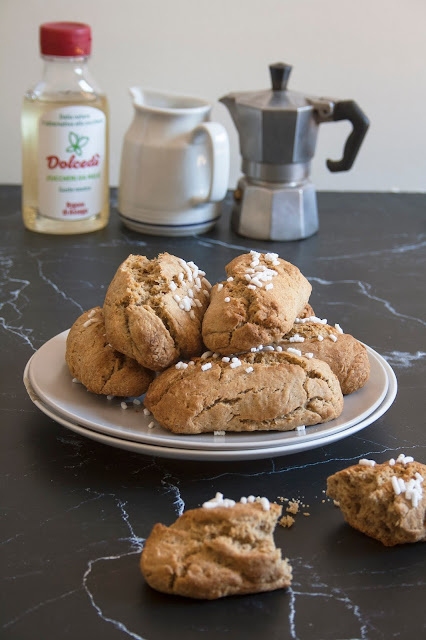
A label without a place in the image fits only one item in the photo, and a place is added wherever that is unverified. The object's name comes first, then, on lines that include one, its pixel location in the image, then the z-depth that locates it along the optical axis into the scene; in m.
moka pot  1.57
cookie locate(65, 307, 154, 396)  0.91
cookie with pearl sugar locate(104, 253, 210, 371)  0.90
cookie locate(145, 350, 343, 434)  0.84
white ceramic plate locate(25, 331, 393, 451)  0.83
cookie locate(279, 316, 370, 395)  0.94
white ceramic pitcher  1.58
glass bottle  1.51
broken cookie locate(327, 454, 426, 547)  0.75
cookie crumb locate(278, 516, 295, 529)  0.78
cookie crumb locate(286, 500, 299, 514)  0.80
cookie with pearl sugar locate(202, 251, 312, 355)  0.89
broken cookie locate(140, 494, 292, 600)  0.68
